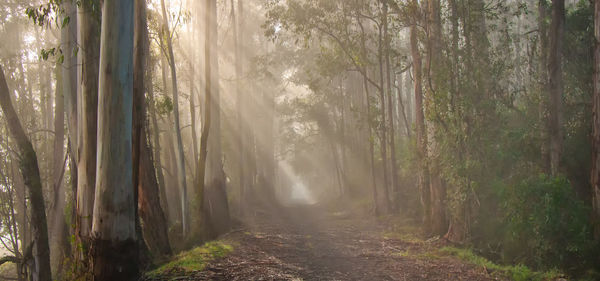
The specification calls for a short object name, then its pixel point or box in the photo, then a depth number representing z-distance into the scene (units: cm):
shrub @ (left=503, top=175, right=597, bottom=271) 865
